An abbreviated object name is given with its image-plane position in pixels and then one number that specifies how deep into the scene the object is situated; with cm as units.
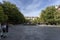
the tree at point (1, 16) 2010
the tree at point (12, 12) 2658
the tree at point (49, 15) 3365
